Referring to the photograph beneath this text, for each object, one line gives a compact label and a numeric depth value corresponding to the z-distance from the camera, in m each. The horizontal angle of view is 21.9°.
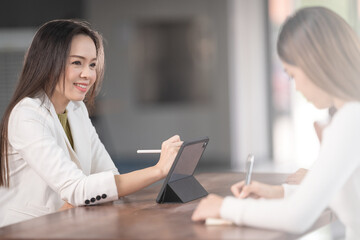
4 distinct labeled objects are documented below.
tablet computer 2.61
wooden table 2.18
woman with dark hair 2.65
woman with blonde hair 2.15
